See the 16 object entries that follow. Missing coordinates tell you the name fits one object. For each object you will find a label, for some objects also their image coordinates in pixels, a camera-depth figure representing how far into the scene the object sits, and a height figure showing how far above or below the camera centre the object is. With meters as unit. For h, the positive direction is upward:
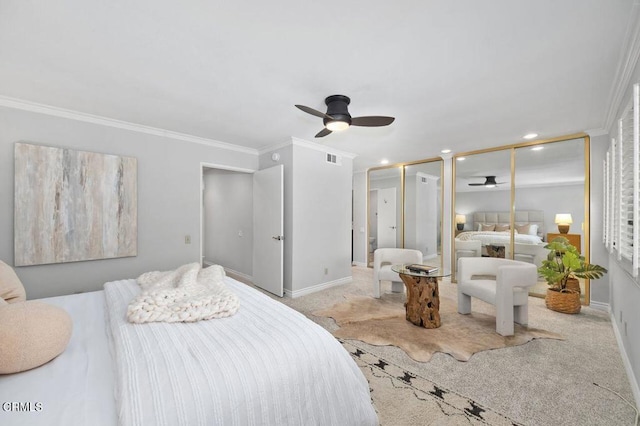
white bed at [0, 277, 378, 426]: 0.90 -0.64
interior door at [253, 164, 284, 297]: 3.98 -0.24
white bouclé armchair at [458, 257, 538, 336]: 2.76 -0.83
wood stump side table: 2.94 -0.93
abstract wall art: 2.70 +0.08
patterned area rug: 1.65 -1.28
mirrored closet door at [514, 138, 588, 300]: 3.81 +0.34
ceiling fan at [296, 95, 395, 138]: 2.44 +0.90
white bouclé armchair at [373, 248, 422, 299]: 3.96 -0.75
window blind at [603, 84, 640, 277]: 1.64 +0.23
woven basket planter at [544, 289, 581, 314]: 3.38 -1.13
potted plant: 3.28 -0.74
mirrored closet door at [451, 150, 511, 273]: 4.45 +0.17
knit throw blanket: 1.44 -0.52
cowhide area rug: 2.51 -1.26
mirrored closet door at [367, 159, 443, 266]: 5.24 +0.14
